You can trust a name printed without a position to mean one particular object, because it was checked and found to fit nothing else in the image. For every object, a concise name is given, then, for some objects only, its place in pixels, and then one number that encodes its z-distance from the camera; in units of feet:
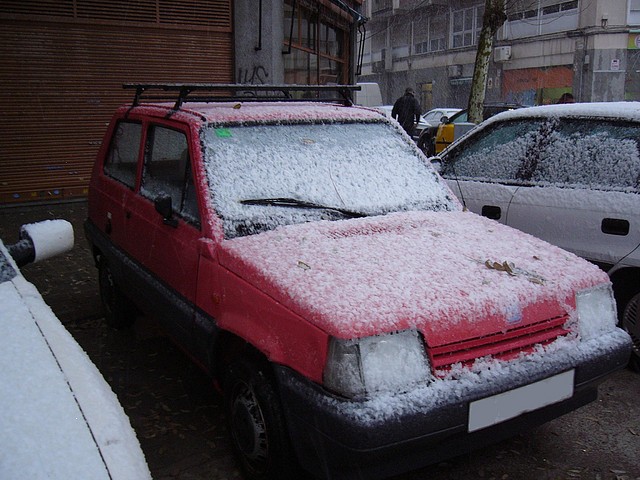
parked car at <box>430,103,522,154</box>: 45.19
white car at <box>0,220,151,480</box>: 4.70
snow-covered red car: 7.60
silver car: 13.10
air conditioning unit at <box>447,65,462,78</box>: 114.32
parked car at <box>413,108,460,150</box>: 65.98
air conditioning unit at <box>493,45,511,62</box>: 102.58
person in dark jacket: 52.95
